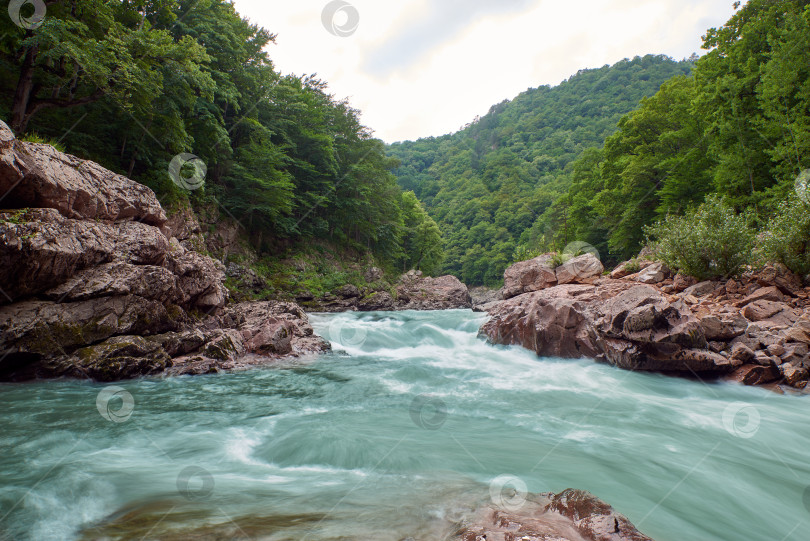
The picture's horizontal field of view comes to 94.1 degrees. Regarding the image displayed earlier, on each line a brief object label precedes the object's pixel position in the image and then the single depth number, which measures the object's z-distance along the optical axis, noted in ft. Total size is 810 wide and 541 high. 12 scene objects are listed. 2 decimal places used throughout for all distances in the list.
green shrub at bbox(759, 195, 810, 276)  33.73
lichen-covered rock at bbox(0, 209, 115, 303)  23.36
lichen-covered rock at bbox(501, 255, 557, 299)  62.08
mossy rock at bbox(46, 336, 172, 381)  25.67
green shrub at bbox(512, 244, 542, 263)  104.78
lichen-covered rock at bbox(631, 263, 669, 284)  45.75
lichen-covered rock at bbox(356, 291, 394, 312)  98.88
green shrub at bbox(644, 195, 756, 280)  37.22
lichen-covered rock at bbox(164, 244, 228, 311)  35.71
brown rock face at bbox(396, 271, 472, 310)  121.08
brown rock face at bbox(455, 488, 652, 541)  8.50
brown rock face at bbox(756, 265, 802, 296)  34.37
